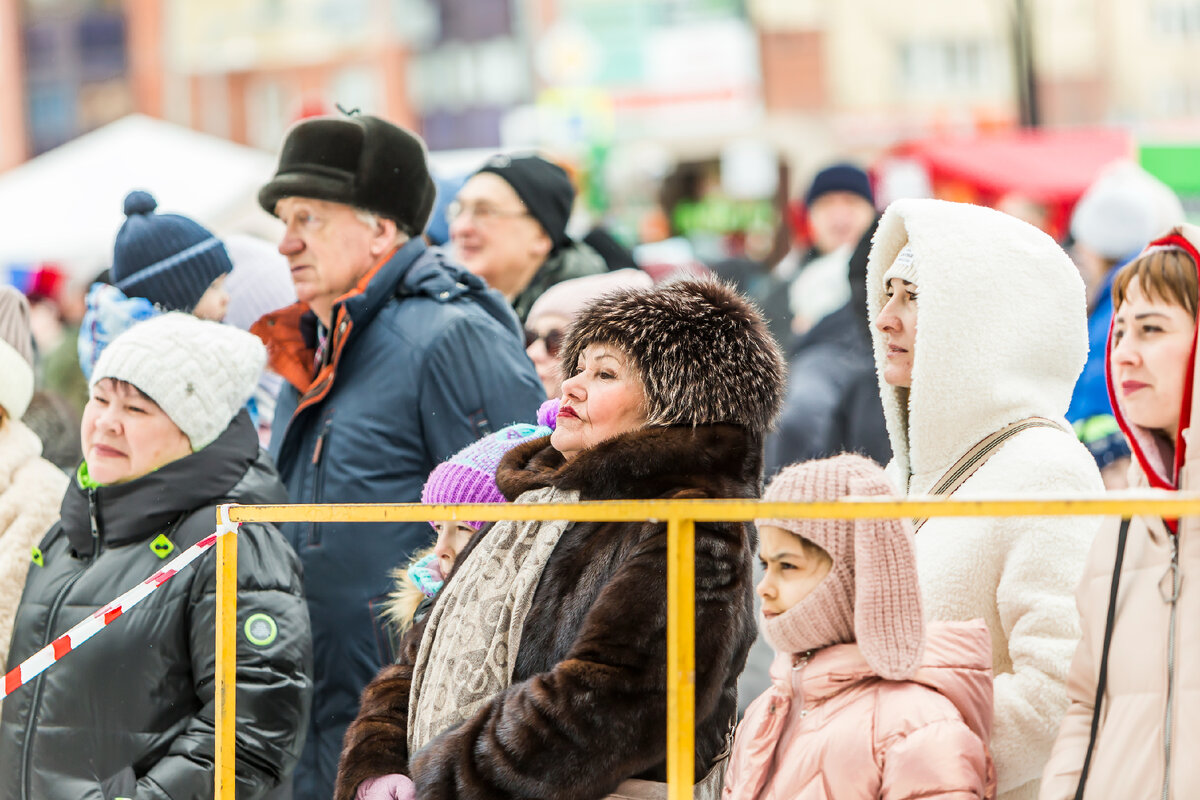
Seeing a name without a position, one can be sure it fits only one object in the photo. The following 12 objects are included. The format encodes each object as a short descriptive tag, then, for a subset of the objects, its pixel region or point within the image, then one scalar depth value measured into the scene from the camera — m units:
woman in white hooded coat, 5.69
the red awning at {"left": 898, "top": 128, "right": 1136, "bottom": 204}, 32.56
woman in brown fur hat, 5.49
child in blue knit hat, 9.78
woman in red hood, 5.06
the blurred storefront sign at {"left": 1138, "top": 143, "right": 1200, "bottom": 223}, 22.97
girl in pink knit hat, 5.21
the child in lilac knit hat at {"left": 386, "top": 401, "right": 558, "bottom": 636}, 6.94
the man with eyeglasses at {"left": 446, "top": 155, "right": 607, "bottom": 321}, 10.85
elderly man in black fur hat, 8.18
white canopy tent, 23.92
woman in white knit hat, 6.75
